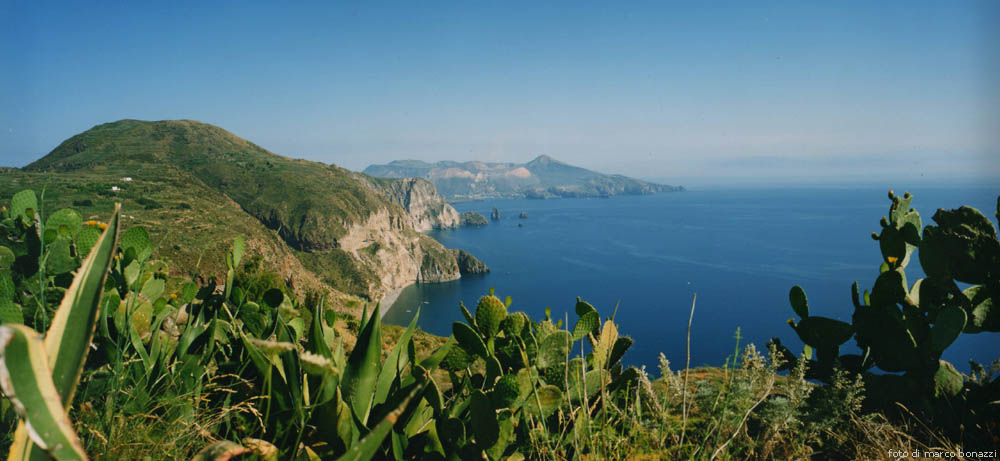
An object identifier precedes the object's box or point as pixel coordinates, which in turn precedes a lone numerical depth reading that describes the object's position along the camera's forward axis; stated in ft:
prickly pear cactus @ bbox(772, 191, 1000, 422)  7.41
